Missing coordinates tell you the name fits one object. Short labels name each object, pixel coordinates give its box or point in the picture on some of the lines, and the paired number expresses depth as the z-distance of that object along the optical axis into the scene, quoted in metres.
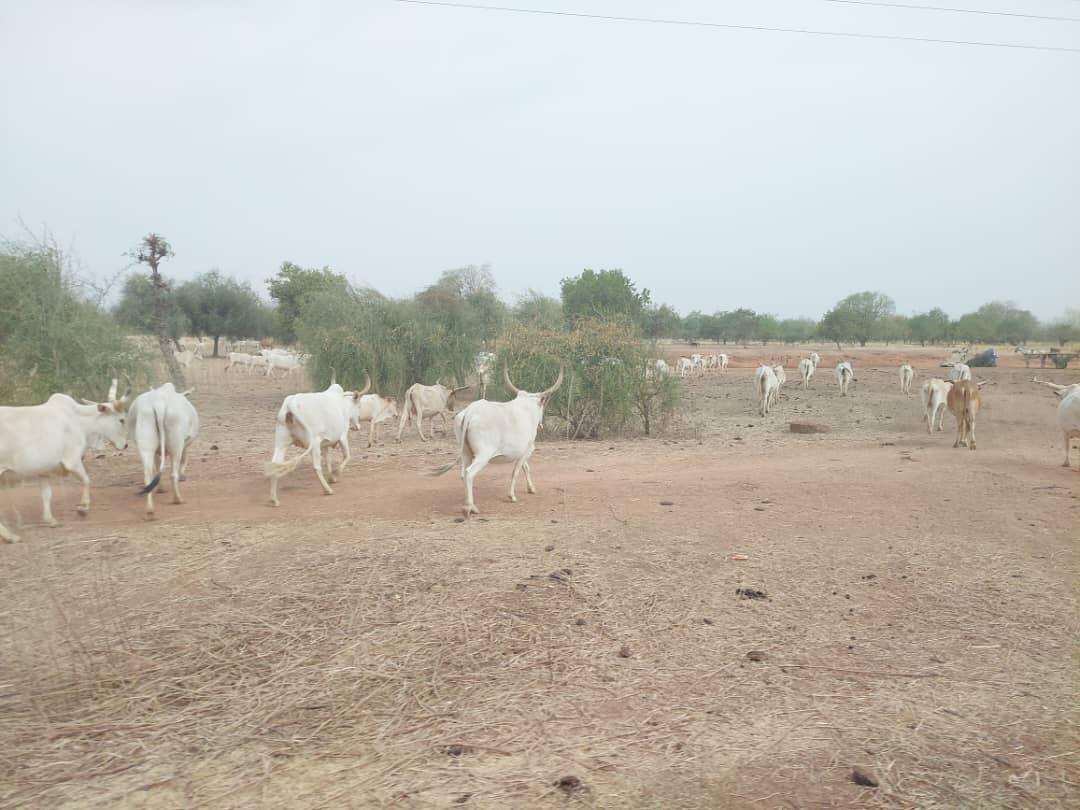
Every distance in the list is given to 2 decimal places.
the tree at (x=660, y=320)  41.09
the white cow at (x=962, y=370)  20.12
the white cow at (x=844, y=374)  25.33
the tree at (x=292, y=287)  34.38
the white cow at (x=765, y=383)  19.77
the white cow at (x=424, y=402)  14.88
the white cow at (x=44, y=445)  7.14
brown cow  13.19
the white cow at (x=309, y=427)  8.88
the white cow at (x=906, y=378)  24.70
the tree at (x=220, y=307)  40.88
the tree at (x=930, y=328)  67.38
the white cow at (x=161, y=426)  8.51
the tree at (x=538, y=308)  21.61
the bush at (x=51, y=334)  14.20
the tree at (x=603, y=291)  37.97
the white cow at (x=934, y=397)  15.10
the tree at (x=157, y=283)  19.84
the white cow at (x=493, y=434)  8.24
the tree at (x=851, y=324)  58.22
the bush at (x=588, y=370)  14.77
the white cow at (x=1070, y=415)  10.91
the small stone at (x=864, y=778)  3.26
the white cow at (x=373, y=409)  14.05
